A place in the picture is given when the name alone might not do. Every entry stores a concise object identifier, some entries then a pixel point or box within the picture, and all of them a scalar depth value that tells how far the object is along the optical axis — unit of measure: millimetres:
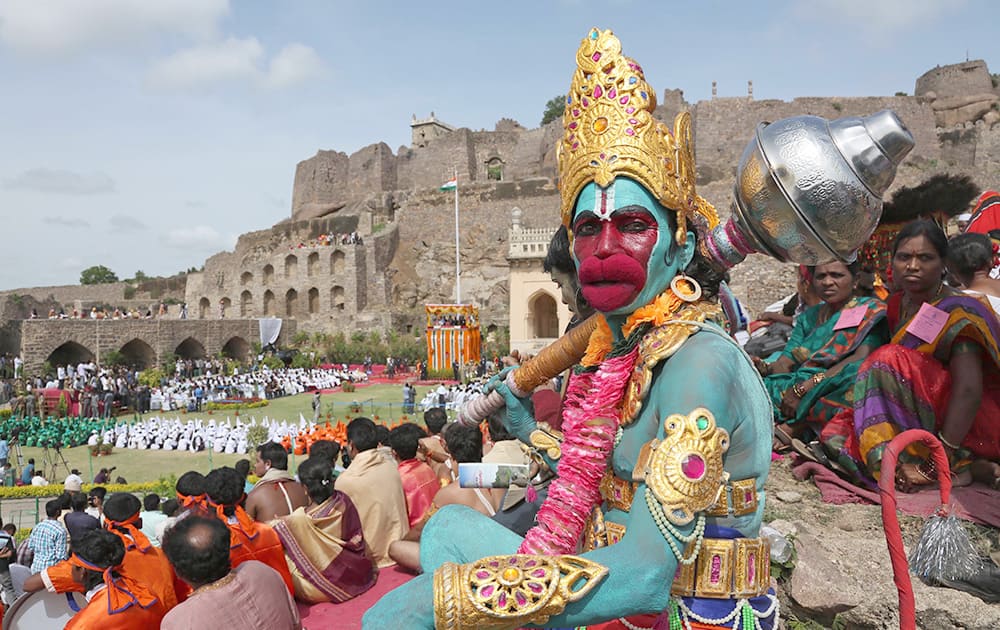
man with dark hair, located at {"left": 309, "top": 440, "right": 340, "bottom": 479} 4973
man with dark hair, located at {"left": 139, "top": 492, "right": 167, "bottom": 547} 5539
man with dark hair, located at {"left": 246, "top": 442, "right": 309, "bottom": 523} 5090
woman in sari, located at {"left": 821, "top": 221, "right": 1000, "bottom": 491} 3402
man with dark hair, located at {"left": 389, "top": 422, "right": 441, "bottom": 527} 5678
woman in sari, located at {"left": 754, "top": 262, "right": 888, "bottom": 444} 4578
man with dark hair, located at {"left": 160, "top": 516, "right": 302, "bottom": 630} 2814
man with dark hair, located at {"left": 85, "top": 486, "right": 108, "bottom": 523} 6401
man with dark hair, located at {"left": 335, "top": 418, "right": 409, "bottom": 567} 5223
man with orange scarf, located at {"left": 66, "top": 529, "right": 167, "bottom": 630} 3299
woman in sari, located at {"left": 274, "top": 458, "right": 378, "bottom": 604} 4484
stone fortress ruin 37594
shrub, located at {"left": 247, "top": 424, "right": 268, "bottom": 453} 15047
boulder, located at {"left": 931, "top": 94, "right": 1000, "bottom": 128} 39719
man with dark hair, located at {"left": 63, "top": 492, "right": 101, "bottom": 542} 5008
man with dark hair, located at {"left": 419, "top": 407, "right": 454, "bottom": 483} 6438
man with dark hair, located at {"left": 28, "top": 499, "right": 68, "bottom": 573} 5039
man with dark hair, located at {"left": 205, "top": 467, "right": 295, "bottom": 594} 4094
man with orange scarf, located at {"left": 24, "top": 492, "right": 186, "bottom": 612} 3596
